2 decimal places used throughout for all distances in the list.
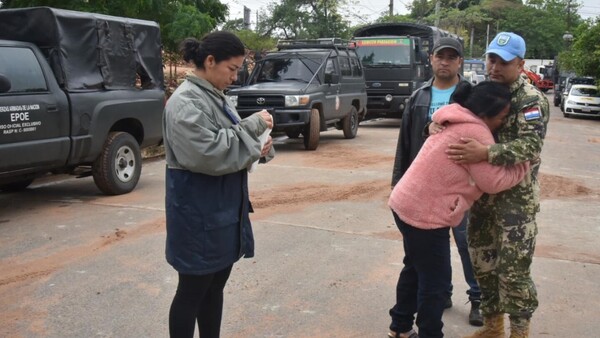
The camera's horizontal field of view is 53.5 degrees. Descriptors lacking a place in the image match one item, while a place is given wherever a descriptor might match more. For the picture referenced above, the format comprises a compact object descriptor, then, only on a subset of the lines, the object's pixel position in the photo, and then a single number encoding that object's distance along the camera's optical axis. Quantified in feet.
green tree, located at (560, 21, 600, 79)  76.38
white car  75.25
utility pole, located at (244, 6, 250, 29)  112.32
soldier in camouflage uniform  10.03
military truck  57.26
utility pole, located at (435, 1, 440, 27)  124.21
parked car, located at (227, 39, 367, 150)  38.04
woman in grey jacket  8.36
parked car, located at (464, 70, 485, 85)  92.43
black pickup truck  20.56
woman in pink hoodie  9.48
